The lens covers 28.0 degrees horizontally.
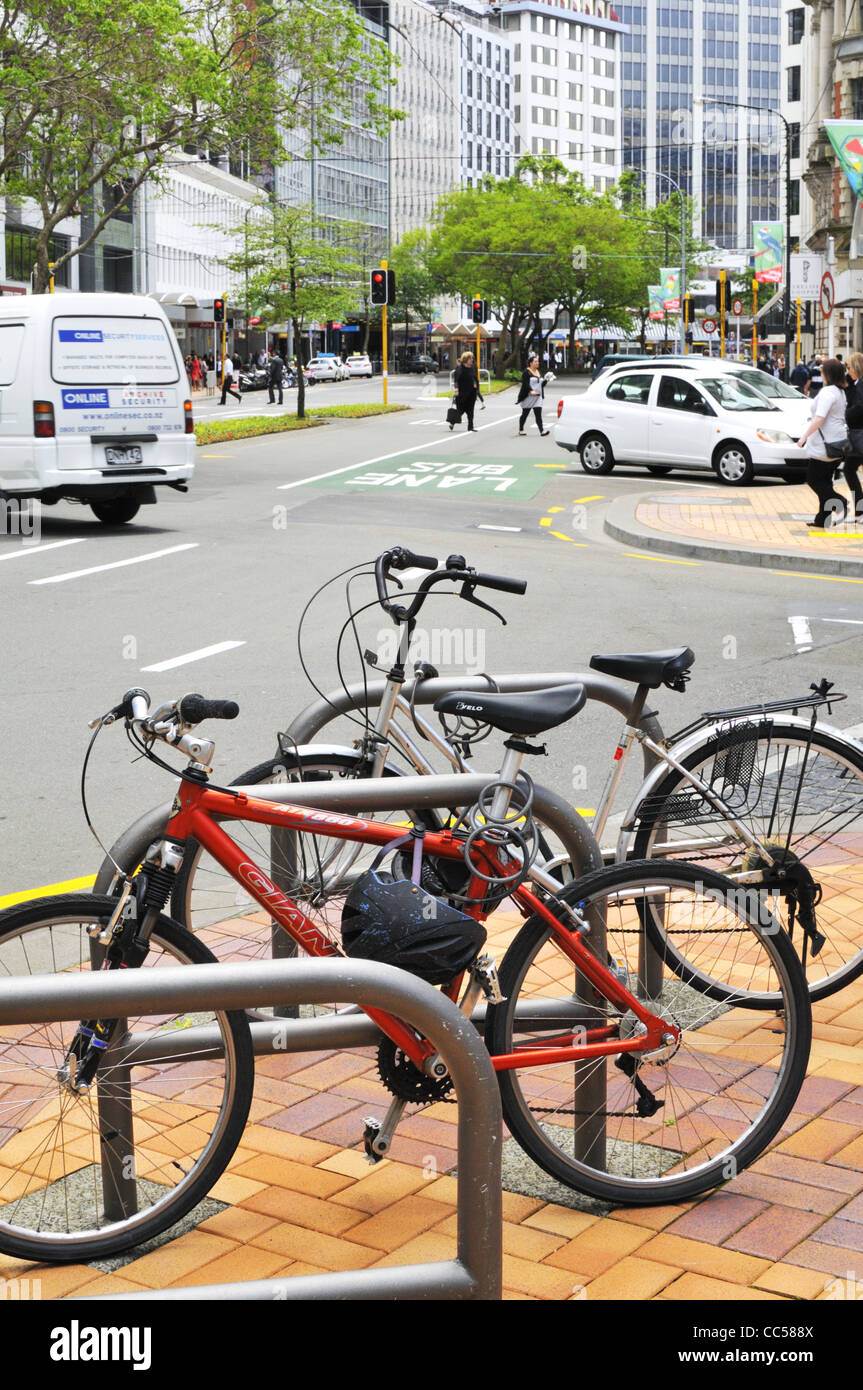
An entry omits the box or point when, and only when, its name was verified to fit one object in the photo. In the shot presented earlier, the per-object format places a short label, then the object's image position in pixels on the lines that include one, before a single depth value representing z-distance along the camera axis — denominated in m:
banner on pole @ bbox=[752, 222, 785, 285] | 56.22
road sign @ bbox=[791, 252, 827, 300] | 45.41
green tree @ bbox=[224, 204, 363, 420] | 45.97
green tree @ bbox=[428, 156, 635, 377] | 92.50
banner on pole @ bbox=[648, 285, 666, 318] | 80.50
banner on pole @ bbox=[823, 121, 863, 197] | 29.59
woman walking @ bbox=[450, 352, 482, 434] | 37.44
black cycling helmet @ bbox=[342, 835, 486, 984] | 3.42
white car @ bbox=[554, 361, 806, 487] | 24.67
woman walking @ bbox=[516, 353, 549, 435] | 38.69
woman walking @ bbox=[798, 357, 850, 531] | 17.72
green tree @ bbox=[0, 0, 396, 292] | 26.38
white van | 17.55
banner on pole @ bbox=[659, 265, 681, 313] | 79.75
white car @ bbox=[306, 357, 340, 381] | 88.25
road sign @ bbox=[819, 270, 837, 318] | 24.47
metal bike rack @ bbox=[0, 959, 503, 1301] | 2.44
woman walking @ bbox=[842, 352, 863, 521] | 18.20
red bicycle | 3.38
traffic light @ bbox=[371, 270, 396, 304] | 44.97
